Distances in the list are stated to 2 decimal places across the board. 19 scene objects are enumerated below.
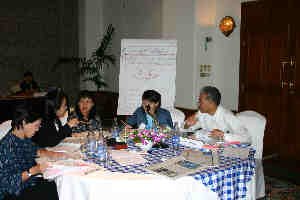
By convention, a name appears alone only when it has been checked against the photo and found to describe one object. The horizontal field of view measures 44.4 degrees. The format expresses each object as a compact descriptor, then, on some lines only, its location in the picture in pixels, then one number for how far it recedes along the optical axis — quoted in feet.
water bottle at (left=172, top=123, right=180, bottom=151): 8.59
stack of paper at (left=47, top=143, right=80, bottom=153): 8.46
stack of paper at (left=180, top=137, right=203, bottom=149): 8.64
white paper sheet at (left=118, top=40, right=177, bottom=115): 15.57
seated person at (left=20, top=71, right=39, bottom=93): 23.11
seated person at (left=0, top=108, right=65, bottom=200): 7.08
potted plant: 24.97
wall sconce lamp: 18.35
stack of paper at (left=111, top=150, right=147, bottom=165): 7.41
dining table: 6.46
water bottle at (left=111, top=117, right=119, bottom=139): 9.43
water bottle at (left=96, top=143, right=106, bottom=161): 7.55
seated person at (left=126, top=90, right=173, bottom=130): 11.26
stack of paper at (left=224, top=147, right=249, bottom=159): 7.75
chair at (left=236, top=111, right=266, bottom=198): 10.44
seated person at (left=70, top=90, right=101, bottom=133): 11.39
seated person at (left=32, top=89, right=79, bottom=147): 8.93
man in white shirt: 10.26
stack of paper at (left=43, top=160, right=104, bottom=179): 6.88
